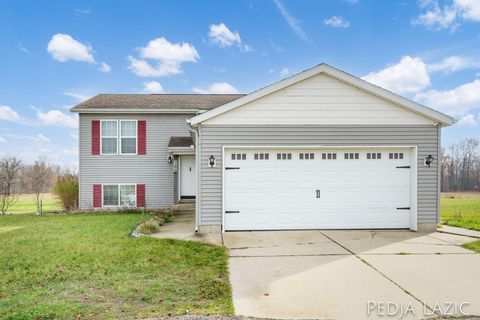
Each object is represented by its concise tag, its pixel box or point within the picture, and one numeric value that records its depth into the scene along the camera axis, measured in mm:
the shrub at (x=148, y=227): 8047
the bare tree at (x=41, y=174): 29702
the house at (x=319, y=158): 8141
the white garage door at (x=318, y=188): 8328
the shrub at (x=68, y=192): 14516
